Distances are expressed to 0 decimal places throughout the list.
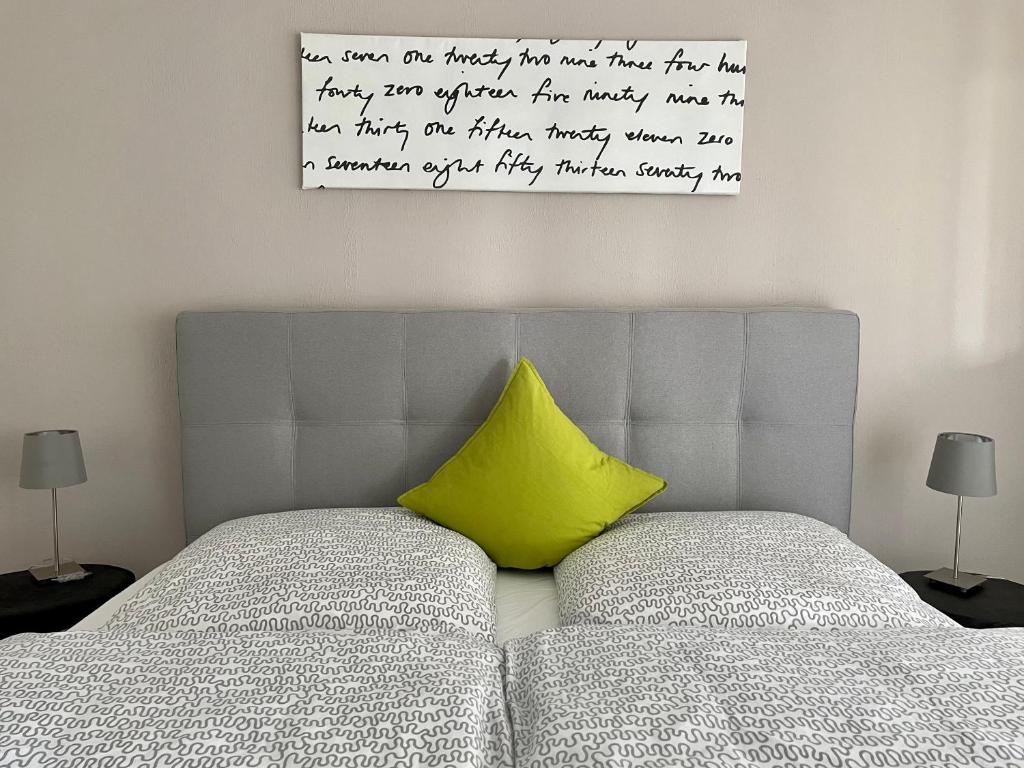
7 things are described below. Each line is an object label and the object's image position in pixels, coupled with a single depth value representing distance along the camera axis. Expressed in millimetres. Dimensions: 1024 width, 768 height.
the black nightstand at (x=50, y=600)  2188
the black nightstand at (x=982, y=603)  2156
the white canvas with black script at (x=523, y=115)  2449
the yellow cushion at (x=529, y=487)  2164
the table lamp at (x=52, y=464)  2316
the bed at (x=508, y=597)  1204
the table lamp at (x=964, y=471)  2297
